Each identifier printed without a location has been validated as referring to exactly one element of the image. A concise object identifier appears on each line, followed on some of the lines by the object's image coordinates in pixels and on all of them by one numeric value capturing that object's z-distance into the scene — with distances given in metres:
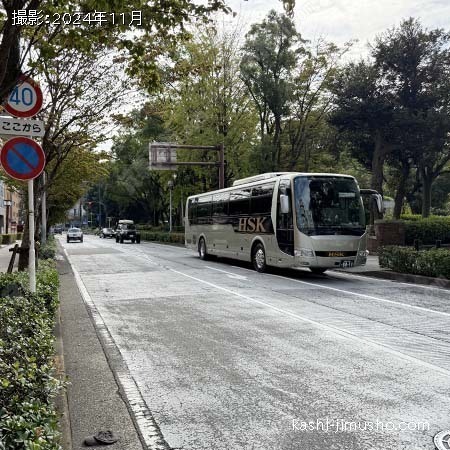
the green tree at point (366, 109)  29.53
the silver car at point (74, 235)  57.31
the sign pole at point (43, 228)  23.05
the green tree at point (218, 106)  33.25
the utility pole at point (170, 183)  42.94
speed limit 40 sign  6.65
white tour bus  14.55
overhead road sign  30.55
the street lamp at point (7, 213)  59.93
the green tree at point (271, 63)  31.56
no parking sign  6.64
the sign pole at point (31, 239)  6.97
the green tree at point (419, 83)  28.45
